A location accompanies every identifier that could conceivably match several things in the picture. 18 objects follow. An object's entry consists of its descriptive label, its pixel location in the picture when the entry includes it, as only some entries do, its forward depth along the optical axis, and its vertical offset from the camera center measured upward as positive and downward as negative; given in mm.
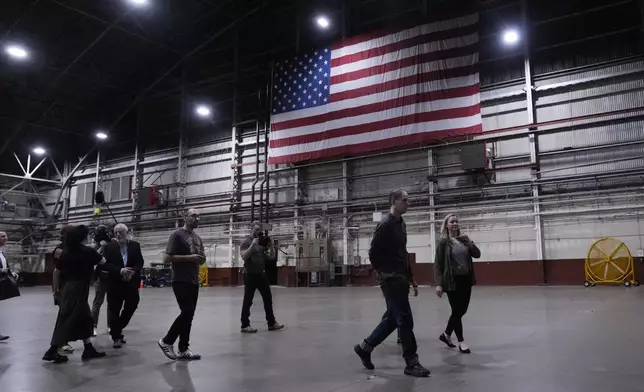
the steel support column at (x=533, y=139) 20125 +4774
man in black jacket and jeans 4680 -241
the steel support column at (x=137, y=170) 33375 +5645
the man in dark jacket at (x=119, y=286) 6664 -463
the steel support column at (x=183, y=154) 30891 +6255
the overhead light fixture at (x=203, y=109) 28109 +8225
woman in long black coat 5668 -459
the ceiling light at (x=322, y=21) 23766 +11268
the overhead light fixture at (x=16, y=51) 23859 +9975
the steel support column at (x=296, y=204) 25766 +2551
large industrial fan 18000 -496
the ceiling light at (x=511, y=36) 20859 +9216
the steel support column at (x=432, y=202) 22281 +2259
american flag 20969 +7342
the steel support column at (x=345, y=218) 24328 +1688
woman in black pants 5727 -266
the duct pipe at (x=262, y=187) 26391 +3556
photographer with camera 7934 -454
